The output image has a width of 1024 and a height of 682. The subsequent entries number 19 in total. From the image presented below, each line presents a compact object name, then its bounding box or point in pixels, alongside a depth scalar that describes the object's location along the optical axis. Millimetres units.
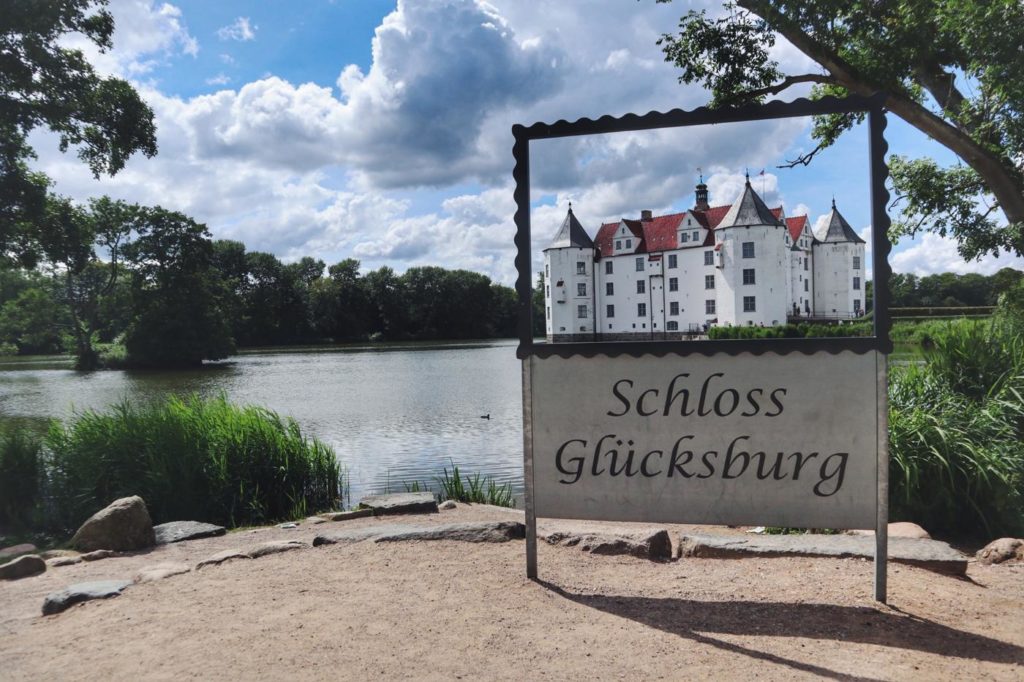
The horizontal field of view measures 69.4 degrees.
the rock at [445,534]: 5645
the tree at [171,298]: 48312
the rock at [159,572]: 5012
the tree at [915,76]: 9602
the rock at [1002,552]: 5246
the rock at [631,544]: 5180
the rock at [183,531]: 6738
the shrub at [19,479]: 9047
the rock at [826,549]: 4766
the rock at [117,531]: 6398
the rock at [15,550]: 6594
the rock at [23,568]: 5531
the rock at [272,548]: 5531
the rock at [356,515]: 7432
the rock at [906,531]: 5532
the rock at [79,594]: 4531
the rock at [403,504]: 7426
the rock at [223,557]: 5333
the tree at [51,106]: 15586
